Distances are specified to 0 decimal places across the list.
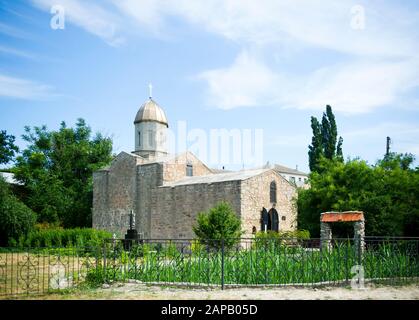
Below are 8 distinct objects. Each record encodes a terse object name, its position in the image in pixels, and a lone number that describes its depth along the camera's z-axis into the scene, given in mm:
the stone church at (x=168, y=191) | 25484
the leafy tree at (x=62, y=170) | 36062
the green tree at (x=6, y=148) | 37562
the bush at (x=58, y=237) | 23305
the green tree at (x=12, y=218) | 24969
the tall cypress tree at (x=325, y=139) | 31516
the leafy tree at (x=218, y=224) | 18953
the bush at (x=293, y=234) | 19734
